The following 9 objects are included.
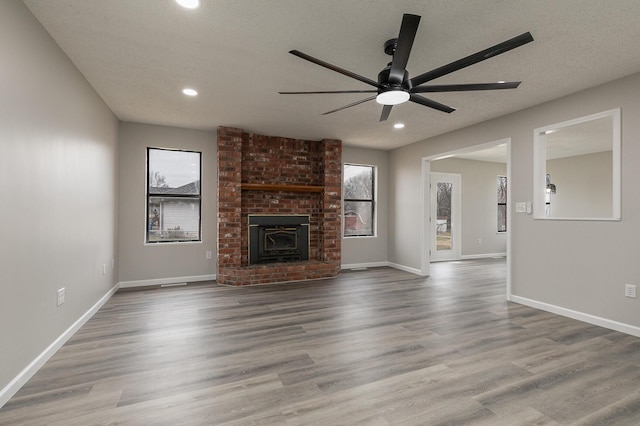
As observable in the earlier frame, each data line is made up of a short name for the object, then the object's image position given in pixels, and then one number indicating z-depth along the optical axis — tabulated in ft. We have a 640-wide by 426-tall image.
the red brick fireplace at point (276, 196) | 15.94
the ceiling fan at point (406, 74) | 5.80
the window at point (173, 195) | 15.76
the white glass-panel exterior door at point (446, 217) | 23.93
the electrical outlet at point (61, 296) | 8.25
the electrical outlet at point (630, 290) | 9.45
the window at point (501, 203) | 26.50
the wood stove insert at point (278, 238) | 17.35
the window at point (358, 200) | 20.54
